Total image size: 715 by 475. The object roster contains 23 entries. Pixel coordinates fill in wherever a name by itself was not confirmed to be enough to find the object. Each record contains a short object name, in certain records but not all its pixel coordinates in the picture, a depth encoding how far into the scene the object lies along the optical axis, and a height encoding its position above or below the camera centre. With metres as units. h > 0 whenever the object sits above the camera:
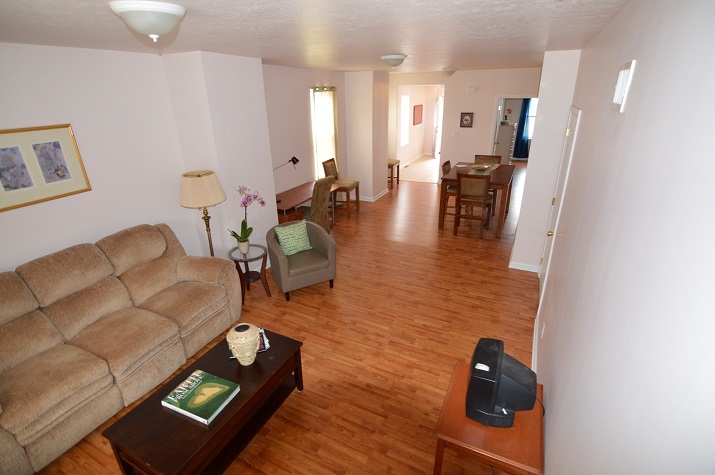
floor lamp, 3.40 -0.70
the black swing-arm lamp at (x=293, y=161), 5.71 -0.74
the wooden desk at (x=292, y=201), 4.98 -1.22
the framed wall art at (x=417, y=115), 11.01 -0.11
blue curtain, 10.77 -0.73
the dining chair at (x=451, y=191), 5.83 -1.27
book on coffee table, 2.05 -1.62
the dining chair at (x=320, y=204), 5.08 -1.27
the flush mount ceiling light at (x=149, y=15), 1.51 +0.42
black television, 1.74 -1.32
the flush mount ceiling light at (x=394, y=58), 3.31 +0.48
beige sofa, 2.17 -1.57
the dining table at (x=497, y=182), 5.34 -1.06
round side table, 3.87 -1.55
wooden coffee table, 1.88 -1.68
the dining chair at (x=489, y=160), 6.87 -0.92
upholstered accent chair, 3.84 -1.58
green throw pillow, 4.09 -1.38
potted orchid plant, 3.88 -1.11
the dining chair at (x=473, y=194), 5.24 -1.22
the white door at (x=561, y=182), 3.08 -0.67
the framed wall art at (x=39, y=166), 2.65 -0.37
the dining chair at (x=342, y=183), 6.46 -1.26
